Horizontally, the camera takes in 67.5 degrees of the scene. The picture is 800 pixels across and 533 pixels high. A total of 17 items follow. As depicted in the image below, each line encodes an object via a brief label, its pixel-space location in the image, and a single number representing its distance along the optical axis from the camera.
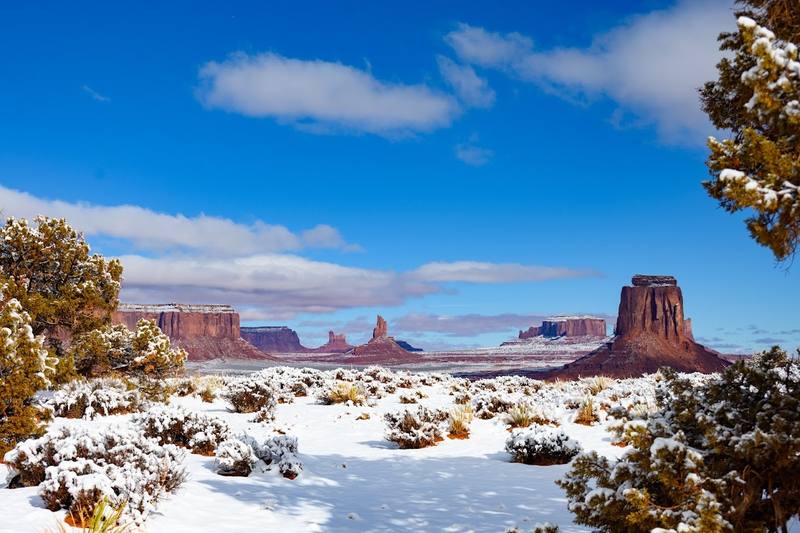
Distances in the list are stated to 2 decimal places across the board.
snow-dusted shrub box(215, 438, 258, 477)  10.98
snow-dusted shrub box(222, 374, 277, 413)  20.28
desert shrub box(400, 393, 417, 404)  23.27
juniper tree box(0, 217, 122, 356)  19.36
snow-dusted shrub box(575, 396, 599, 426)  17.22
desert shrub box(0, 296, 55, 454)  10.60
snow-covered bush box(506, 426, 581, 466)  13.01
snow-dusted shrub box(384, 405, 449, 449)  14.92
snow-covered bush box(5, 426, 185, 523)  7.44
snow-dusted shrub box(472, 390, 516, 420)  18.97
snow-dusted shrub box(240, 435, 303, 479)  11.27
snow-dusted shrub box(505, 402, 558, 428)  16.75
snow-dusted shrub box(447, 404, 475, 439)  16.20
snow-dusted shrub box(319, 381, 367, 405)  22.12
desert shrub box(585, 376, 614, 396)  24.88
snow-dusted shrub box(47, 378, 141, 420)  17.08
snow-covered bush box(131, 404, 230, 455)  12.84
